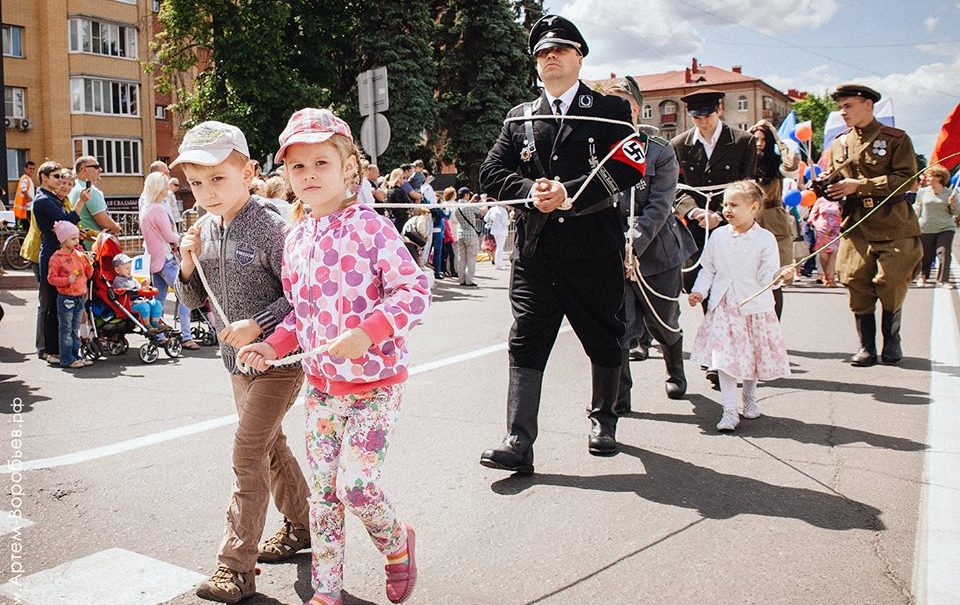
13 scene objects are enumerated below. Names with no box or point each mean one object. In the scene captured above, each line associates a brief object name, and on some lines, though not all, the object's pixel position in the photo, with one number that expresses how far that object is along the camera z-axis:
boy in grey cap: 3.28
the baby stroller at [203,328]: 9.81
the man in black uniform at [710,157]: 7.25
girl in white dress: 5.91
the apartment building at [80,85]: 44.53
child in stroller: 9.09
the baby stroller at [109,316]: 8.92
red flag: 6.80
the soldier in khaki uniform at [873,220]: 7.95
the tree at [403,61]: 37.06
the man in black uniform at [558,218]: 4.73
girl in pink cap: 3.07
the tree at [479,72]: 41.81
